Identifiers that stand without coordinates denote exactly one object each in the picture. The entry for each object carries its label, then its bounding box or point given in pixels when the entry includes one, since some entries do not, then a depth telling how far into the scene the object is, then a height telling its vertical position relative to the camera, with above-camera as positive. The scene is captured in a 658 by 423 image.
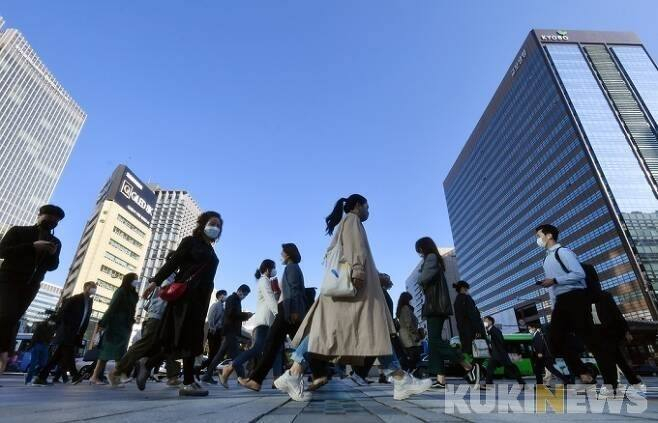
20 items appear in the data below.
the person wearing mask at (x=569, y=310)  3.19 +0.53
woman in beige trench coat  2.69 +0.31
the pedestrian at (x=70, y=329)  5.89 +0.65
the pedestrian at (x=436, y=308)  4.29 +0.73
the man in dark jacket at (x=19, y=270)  3.39 +0.97
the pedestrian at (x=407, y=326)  6.41 +0.75
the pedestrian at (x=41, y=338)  6.77 +0.57
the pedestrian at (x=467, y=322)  5.28 +0.69
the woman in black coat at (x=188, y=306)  3.52 +0.62
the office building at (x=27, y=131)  78.56 +55.97
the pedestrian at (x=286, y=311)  3.57 +0.65
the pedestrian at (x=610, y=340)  3.08 +0.26
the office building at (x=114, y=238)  62.41 +24.65
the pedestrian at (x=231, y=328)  5.77 +0.66
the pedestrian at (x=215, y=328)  7.25 +0.82
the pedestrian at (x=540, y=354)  6.86 +0.28
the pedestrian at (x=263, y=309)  5.11 +0.85
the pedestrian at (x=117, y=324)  5.74 +0.73
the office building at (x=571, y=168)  54.16 +38.12
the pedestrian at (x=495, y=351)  6.94 +0.34
